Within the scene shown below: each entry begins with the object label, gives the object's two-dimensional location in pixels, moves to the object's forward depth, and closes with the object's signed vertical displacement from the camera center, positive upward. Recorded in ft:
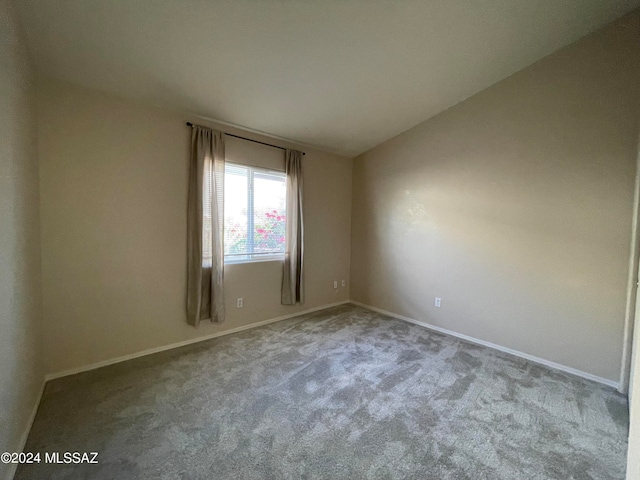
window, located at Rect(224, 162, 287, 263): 10.44 +0.70
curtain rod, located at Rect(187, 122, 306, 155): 9.21 +3.69
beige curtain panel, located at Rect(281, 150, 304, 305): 12.03 -0.13
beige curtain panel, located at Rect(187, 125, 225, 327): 9.23 +0.04
